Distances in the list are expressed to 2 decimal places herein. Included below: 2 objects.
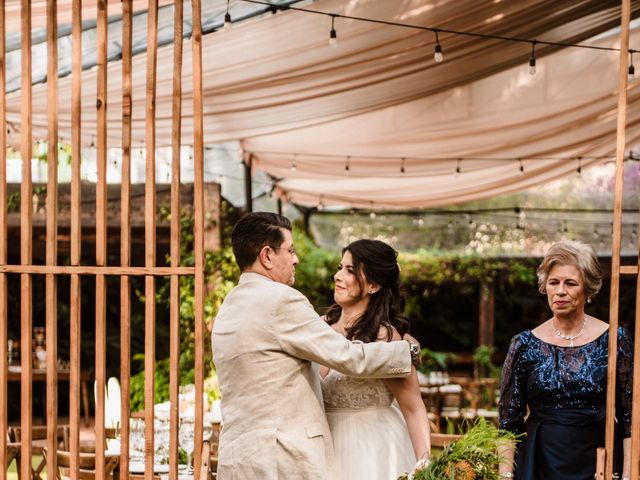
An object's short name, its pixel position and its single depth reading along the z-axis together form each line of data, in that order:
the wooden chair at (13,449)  6.50
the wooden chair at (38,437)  6.36
